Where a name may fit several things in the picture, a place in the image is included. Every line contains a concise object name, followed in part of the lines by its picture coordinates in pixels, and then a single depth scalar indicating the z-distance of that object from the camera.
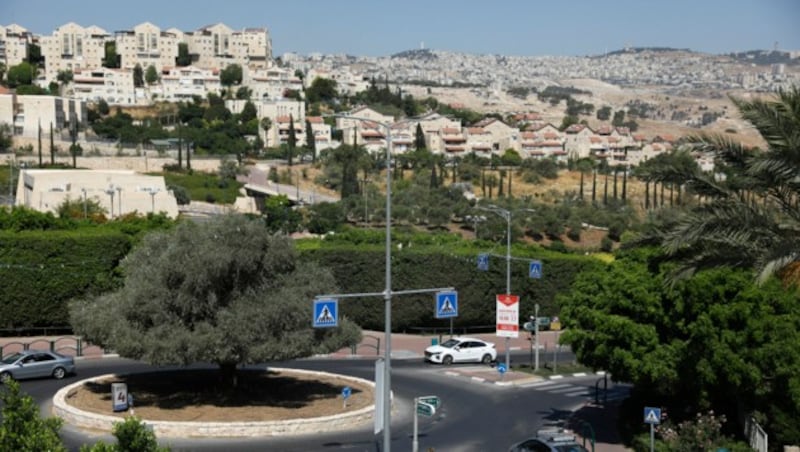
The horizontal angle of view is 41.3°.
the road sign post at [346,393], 28.38
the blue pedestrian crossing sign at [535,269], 40.47
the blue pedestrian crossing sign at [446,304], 22.11
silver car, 33.59
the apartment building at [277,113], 169.62
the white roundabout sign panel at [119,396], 27.52
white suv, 39.50
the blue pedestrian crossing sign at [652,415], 22.55
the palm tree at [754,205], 20.22
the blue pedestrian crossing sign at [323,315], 21.38
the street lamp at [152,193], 86.03
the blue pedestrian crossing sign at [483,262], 43.75
